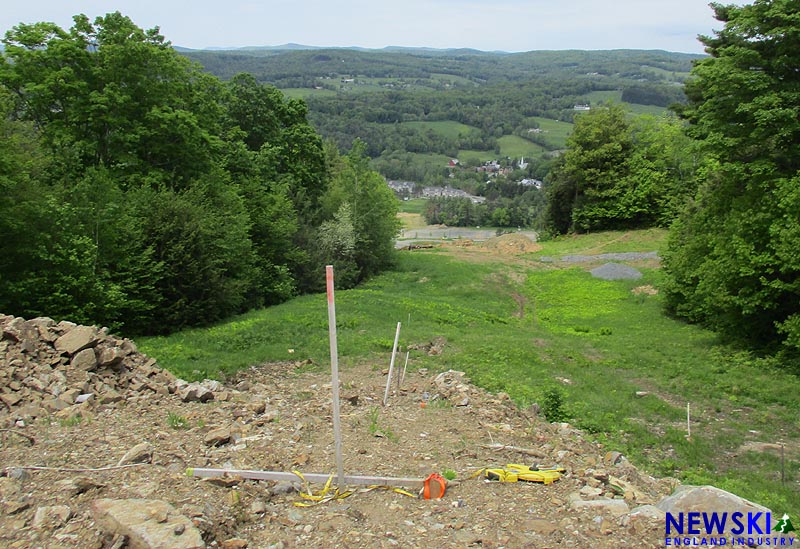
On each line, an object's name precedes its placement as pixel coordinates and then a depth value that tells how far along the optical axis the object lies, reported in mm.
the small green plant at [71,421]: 8891
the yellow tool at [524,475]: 7633
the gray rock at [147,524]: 5434
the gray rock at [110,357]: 11789
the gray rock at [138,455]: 7398
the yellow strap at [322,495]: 7008
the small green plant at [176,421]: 9429
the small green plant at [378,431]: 9376
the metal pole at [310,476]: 7188
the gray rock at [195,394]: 11422
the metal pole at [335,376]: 6784
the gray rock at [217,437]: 8570
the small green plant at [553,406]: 12516
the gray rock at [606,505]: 6650
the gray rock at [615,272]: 35500
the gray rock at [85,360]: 11398
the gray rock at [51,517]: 5843
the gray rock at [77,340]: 11617
